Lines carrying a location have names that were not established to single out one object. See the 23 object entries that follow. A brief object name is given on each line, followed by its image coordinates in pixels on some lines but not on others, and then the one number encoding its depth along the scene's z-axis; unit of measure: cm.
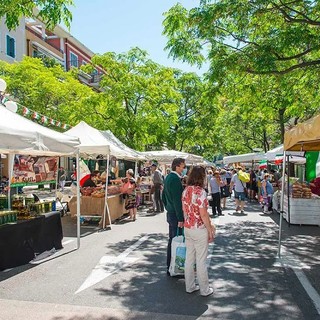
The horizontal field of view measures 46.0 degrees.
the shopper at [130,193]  1241
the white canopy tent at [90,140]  1078
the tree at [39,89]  2309
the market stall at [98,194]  1085
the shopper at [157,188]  1438
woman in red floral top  487
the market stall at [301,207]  1121
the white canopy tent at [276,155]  1548
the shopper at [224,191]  1592
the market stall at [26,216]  590
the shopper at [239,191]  1397
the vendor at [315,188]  1288
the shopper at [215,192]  1328
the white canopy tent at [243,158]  2103
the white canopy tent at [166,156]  1988
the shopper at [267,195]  1440
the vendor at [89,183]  1289
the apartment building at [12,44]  2923
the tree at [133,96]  1977
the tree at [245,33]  898
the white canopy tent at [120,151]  1178
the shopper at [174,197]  549
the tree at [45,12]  599
